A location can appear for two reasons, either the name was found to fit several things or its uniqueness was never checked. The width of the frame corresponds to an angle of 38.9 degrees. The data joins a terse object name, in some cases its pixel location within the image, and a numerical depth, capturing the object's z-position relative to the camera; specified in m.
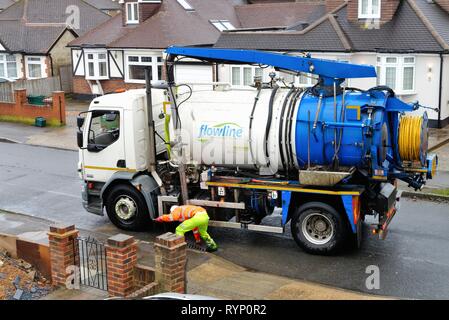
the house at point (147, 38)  30.70
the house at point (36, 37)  35.47
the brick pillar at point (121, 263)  9.37
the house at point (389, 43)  24.22
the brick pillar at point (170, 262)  9.12
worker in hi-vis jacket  11.60
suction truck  11.36
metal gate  10.09
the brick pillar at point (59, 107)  26.54
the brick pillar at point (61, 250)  9.95
